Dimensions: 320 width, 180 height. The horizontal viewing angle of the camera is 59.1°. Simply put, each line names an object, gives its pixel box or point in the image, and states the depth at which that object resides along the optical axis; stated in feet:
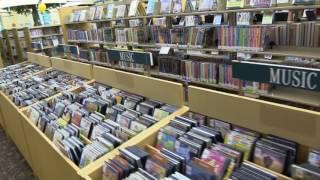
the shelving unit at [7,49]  31.09
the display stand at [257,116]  4.31
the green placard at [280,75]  6.68
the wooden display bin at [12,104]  11.12
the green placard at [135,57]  10.05
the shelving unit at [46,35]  29.50
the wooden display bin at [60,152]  5.34
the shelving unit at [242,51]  8.50
